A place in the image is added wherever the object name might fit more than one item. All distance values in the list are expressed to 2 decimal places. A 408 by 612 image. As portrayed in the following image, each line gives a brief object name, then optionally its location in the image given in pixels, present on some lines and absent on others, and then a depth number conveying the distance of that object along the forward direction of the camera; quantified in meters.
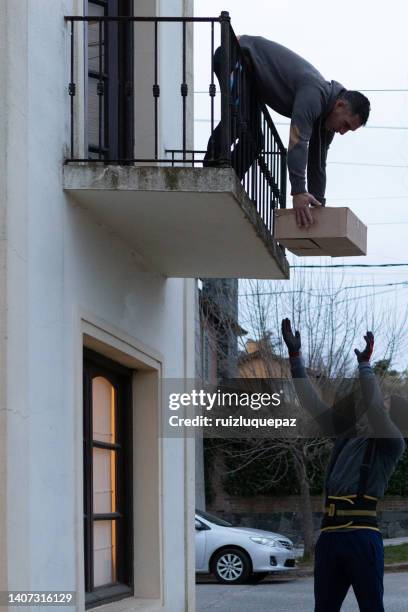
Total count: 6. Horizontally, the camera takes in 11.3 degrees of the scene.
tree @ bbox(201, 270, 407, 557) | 45.16
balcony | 11.55
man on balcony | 12.59
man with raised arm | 11.02
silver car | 33.84
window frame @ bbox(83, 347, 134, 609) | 13.17
